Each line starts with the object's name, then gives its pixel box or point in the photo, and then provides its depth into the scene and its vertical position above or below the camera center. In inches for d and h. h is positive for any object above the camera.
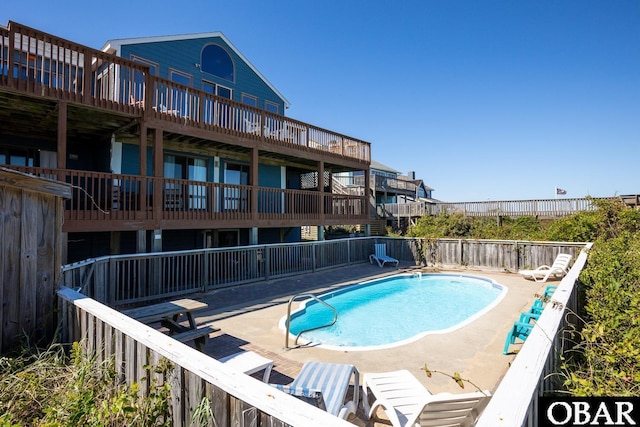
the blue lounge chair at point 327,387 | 122.1 -74.1
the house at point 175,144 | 338.6 +116.1
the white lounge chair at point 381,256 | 622.0 -73.0
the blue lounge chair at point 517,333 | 223.5 -81.4
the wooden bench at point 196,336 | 194.2 -73.3
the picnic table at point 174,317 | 198.7 -61.0
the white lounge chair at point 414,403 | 114.2 -79.0
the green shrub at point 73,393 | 88.4 -56.3
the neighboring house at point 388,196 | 1039.0 +99.5
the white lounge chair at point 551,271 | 466.3 -76.8
